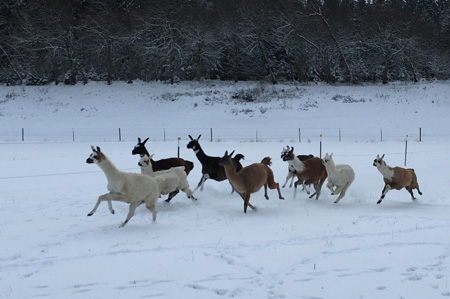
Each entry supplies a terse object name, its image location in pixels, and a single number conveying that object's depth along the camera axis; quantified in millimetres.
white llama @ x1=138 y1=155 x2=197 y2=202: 10391
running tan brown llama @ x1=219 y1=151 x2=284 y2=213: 10328
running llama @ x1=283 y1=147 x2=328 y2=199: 12227
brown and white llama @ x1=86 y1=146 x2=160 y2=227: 8594
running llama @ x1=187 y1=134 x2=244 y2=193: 12742
